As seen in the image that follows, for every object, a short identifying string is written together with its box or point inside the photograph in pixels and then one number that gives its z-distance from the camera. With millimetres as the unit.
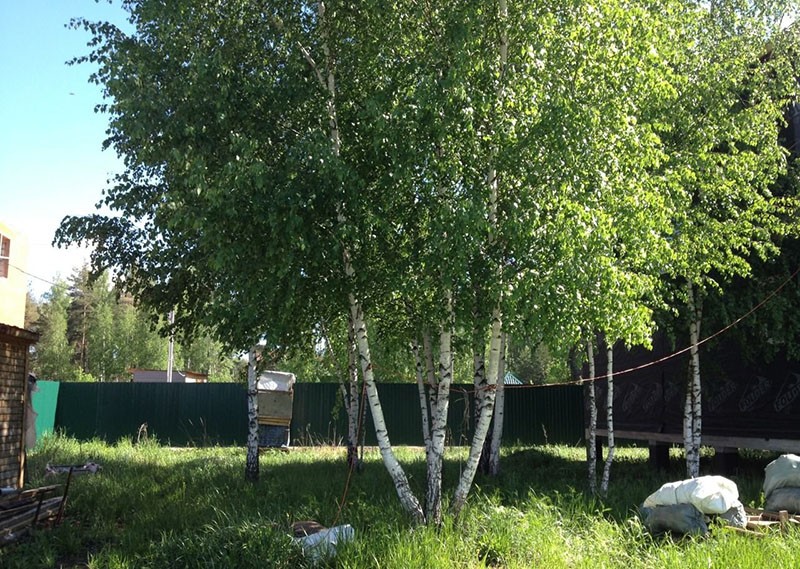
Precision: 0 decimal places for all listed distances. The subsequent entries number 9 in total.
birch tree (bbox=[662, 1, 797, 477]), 9484
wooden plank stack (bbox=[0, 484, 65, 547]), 7754
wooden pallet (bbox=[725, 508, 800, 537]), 7227
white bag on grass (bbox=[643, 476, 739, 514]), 7312
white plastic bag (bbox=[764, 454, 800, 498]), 8328
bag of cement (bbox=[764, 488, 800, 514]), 8095
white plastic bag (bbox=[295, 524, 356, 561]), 6258
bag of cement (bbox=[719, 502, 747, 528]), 7371
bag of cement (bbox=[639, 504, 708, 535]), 7281
